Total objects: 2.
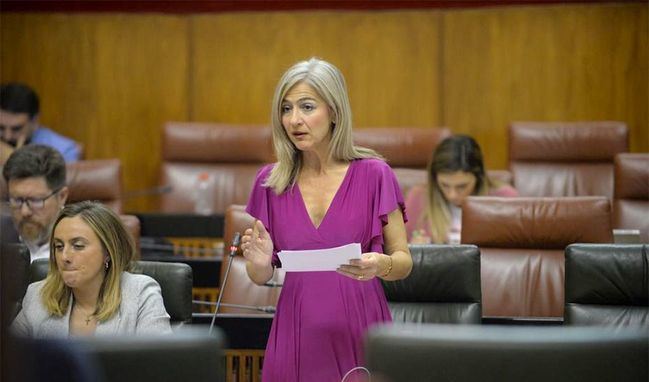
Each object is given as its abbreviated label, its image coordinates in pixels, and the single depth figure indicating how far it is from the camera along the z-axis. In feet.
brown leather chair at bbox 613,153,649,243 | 30.91
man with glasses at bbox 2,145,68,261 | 23.80
